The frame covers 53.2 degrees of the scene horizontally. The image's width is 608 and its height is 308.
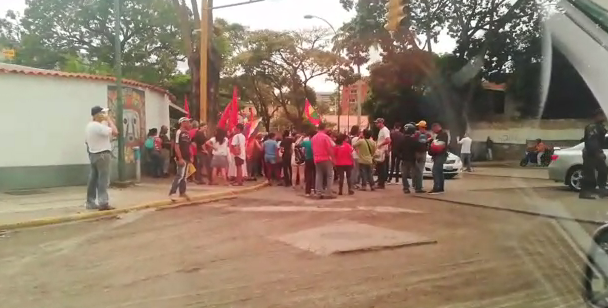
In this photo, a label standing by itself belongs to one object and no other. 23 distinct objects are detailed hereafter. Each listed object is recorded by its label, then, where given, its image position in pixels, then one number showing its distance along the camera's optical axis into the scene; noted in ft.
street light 91.94
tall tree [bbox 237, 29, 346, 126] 141.49
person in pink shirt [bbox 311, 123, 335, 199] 40.73
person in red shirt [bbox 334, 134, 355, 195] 42.96
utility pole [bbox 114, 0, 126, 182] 44.61
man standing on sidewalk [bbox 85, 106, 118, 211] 33.12
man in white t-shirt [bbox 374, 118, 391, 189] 46.88
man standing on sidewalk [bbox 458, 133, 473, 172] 62.13
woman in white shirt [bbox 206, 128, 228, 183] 49.24
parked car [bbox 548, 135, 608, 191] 40.37
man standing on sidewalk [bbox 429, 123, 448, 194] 41.29
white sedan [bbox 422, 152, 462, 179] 60.23
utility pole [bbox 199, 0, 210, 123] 53.21
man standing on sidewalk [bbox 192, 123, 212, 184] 49.52
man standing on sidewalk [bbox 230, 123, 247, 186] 49.67
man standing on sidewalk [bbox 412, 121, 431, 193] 42.63
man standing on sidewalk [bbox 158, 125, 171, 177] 57.67
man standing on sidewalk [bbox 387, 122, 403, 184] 45.67
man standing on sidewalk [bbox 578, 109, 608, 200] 27.22
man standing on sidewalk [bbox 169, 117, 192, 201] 38.22
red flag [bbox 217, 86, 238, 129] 57.57
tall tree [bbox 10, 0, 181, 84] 108.27
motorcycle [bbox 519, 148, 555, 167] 43.61
